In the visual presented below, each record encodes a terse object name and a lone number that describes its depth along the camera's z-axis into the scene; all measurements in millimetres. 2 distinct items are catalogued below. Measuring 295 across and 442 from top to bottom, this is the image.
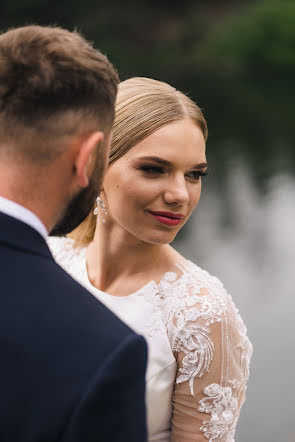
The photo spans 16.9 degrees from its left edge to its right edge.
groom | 878
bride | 1141
